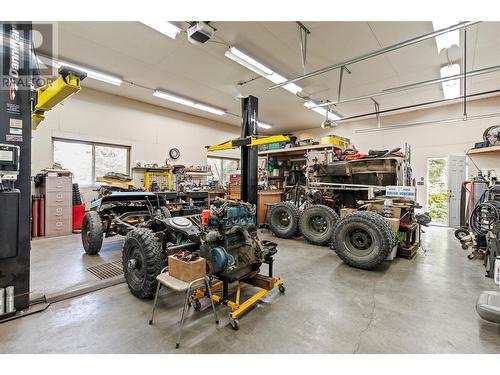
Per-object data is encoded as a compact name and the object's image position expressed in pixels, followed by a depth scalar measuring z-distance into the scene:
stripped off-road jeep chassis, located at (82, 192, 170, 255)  4.01
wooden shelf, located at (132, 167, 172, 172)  7.84
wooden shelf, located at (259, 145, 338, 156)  6.82
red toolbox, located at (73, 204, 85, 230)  6.12
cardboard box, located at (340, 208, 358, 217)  4.91
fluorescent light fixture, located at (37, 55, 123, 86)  5.09
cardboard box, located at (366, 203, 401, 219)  4.21
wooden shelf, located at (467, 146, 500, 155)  6.39
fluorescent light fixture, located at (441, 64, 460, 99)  5.27
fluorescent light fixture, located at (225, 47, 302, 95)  4.51
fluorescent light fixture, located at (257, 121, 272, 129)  10.65
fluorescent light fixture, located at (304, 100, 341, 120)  7.64
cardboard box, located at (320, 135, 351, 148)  6.72
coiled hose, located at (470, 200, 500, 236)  4.11
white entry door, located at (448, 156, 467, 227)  7.35
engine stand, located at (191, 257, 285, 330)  2.19
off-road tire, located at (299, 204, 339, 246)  4.89
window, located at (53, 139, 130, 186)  6.69
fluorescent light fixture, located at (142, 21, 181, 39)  3.74
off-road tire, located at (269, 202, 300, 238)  5.46
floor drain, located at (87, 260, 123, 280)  3.26
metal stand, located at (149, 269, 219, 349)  1.97
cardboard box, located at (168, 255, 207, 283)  2.10
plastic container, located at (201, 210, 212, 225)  2.63
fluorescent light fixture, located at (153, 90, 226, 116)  7.11
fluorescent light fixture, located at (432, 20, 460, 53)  3.65
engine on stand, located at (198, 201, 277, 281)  2.40
